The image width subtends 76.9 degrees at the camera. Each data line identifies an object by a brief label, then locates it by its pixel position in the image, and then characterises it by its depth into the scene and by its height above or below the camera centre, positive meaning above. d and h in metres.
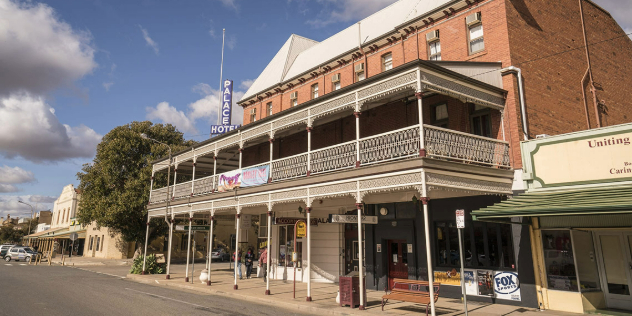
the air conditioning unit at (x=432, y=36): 16.89 +8.58
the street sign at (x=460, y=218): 10.05 +0.56
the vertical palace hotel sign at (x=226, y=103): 30.30 +10.56
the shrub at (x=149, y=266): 24.61 -1.47
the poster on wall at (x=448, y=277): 13.74 -1.27
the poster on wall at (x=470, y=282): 13.34 -1.39
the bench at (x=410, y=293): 10.84 -1.46
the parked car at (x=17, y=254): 40.38 -1.14
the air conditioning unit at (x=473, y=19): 15.38 +8.46
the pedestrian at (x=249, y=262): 22.62 -1.15
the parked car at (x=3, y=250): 45.27 -0.82
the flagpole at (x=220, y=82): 30.46 +12.33
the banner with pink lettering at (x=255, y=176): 16.92 +2.82
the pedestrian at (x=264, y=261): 21.92 -1.07
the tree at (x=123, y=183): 34.03 +5.11
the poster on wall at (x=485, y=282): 12.95 -1.35
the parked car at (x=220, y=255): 41.88 -1.39
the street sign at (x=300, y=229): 14.54 +0.44
